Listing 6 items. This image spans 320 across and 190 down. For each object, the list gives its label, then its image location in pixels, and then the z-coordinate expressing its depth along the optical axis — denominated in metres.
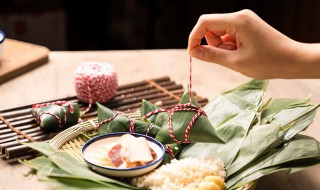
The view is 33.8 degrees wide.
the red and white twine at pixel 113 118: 1.31
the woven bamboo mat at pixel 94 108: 1.35
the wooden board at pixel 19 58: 1.91
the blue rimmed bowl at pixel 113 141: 1.10
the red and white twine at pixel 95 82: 1.65
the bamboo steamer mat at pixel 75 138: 1.26
